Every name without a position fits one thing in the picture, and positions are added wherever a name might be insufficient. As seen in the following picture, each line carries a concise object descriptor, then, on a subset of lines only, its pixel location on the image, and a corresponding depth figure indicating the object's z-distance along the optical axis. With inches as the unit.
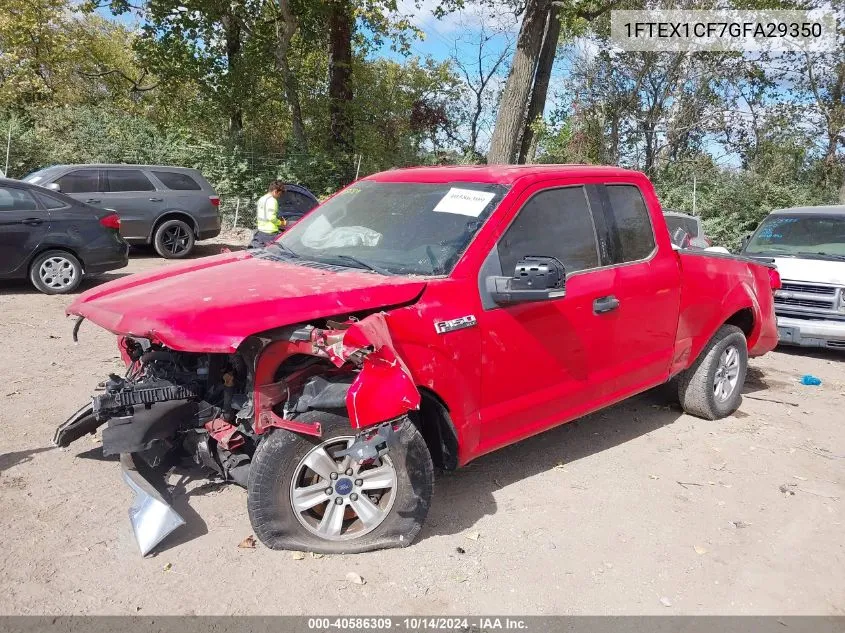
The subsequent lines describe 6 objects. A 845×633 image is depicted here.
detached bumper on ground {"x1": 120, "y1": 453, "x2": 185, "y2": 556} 138.6
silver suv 506.6
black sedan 368.2
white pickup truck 327.3
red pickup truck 132.6
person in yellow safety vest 426.0
